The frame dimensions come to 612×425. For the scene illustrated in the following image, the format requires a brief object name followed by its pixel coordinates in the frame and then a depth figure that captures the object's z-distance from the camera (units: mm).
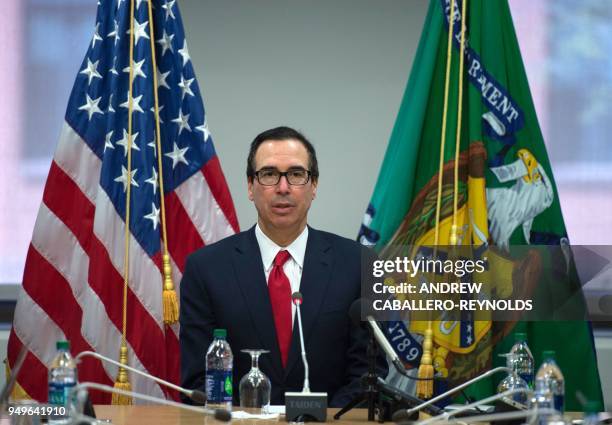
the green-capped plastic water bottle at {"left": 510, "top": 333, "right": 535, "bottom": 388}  7428
